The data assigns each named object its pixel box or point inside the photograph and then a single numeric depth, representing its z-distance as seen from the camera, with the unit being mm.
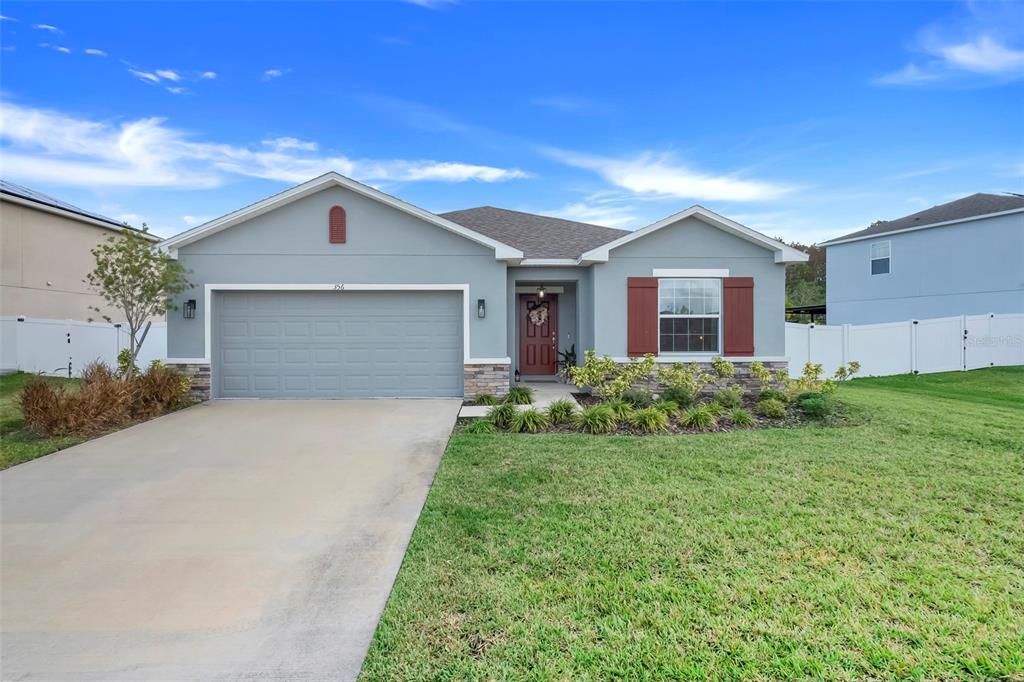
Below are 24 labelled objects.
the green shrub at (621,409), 7863
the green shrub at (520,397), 9327
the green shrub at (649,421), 7469
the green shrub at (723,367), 10219
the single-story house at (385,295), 10320
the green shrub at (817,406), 8269
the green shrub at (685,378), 9648
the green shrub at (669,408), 8178
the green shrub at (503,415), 7902
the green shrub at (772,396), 9023
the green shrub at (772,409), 8332
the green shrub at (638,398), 9062
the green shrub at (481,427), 7469
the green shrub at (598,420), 7469
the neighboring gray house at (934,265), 16078
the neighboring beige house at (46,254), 13398
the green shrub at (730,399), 8938
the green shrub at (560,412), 7973
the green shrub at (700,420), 7652
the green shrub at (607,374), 9359
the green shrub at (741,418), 7886
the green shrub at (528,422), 7566
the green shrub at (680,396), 9211
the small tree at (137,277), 9188
